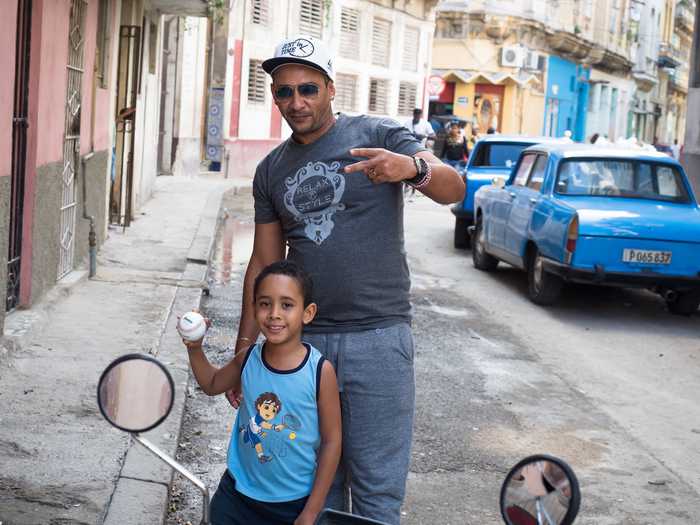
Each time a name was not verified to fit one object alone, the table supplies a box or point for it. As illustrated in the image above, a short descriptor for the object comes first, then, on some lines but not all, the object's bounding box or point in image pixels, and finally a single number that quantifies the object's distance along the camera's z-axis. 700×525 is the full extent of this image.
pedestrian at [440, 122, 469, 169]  29.34
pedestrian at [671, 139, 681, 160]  43.30
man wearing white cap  3.63
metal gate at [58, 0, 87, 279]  10.65
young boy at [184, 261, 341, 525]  3.37
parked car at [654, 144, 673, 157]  47.73
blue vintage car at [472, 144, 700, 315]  11.34
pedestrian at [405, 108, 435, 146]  30.11
